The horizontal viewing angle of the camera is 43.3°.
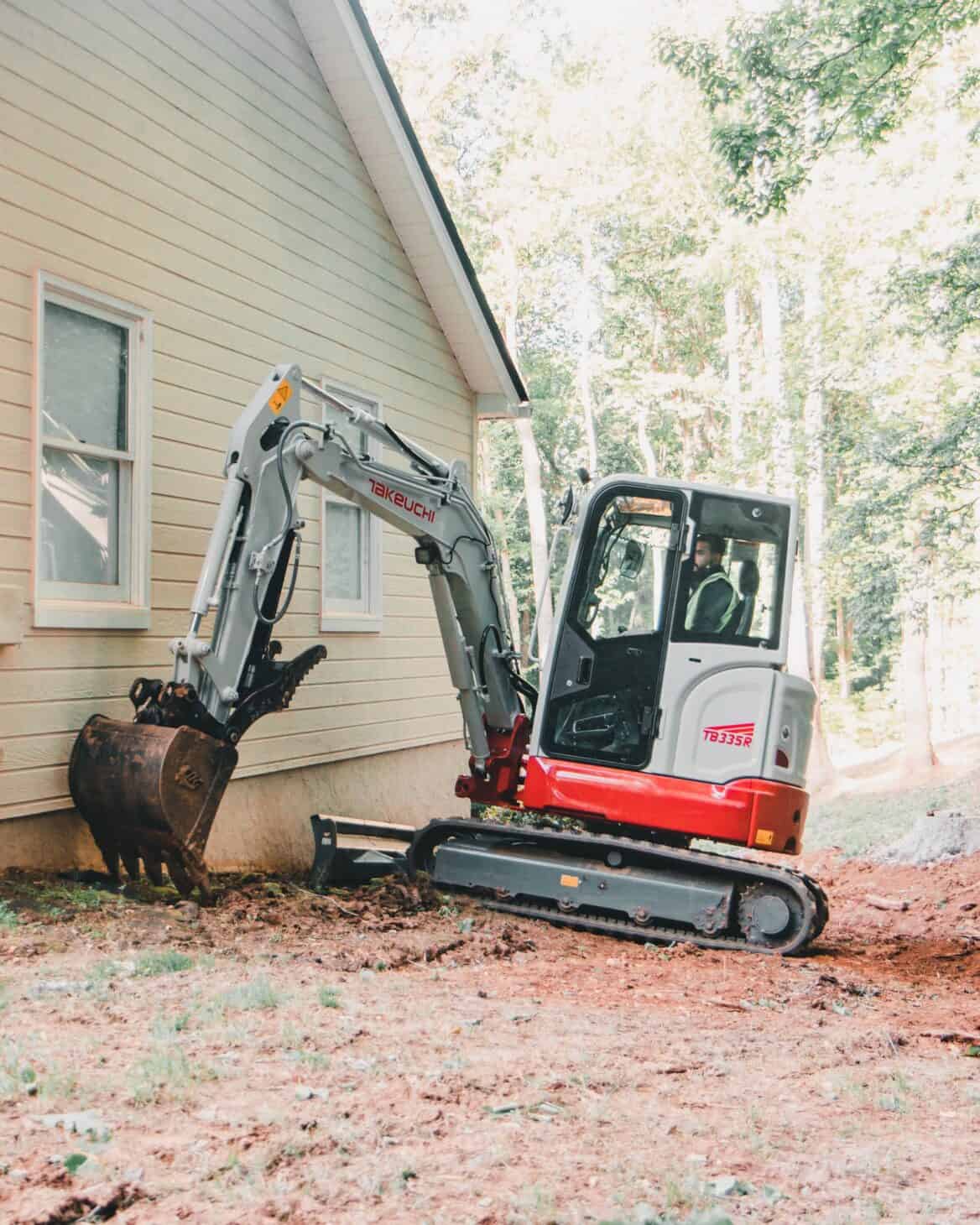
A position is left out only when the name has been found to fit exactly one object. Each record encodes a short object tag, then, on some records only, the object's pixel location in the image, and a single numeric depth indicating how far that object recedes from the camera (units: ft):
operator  27.55
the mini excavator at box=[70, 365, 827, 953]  25.39
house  23.86
